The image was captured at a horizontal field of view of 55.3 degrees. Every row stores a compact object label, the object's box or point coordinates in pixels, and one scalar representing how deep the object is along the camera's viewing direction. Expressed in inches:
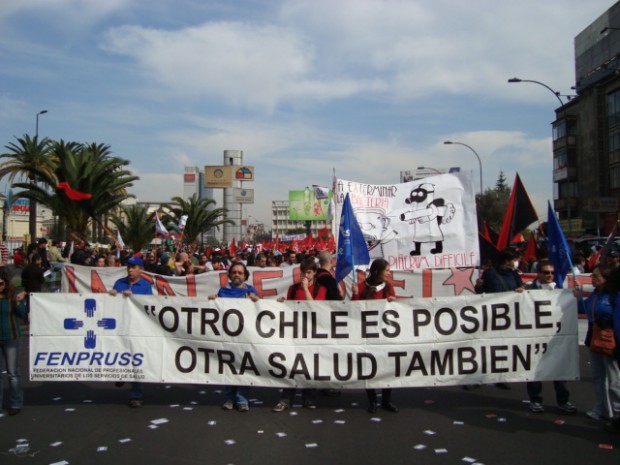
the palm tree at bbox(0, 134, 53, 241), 1180.5
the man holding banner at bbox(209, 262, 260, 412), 244.9
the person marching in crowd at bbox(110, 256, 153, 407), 261.9
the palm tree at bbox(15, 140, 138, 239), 903.1
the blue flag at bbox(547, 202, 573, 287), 257.7
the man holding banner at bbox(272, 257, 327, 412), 249.4
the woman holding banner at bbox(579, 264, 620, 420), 214.2
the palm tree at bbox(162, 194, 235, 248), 1626.5
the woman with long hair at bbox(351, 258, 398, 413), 247.9
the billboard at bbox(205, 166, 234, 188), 3019.4
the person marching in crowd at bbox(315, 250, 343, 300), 264.8
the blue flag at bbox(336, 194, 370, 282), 286.5
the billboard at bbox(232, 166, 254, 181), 3144.7
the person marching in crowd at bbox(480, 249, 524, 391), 276.5
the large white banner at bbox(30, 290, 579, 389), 240.4
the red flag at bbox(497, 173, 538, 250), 329.1
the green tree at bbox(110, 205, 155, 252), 1301.7
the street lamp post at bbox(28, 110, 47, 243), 1215.4
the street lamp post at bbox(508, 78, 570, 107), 963.6
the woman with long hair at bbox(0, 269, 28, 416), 236.2
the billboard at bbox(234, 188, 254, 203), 3136.8
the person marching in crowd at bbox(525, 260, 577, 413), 237.9
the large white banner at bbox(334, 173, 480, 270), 387.2
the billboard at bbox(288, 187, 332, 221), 2787.9
